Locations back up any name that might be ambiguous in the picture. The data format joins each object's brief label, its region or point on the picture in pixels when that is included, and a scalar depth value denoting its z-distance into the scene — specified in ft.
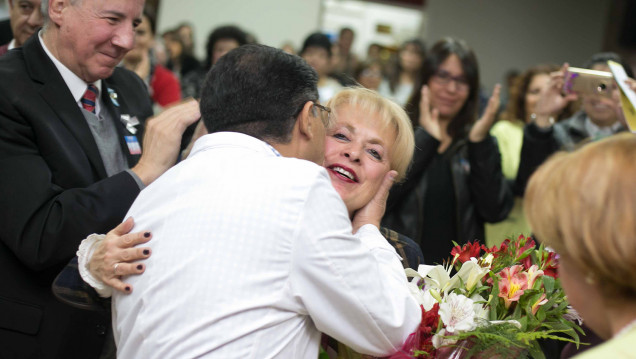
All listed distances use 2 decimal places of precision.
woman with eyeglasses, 10.85
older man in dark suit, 6.60
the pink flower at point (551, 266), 6.31
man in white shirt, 5.10
